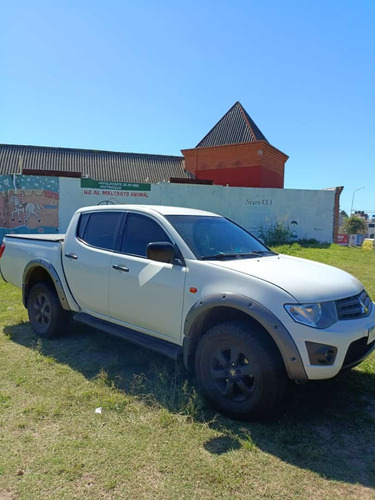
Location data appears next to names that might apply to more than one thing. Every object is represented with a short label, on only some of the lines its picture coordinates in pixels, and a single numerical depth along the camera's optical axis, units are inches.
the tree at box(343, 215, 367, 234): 2608.3
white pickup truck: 117.5
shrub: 687.1
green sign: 609.6
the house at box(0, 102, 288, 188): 978.7
